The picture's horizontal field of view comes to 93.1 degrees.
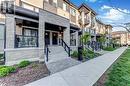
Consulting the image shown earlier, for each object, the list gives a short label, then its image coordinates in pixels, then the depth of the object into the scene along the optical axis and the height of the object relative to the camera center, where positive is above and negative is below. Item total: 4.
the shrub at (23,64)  4.73 -1.68
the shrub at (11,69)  4.03 -1.78
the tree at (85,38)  9.65 +0.70
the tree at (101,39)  16.21 +0.77
